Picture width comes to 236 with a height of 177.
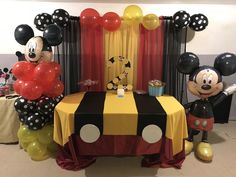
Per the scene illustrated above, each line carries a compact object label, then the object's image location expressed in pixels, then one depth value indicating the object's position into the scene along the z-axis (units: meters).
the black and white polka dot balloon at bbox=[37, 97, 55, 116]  1.82
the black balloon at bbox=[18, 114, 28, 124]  1.88
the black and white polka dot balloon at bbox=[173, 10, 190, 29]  2.07
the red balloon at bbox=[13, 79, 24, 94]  1.76
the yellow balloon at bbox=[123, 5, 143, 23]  2.10
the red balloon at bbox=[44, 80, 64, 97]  1.87
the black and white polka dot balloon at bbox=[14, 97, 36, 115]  1.82
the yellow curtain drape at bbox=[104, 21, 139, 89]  2.21
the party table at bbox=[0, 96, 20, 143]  2.01
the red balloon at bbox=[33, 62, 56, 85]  1.73
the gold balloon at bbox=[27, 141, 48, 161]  1.89
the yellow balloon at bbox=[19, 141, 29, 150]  1.94
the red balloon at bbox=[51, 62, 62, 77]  1.84
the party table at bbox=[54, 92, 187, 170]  1.66
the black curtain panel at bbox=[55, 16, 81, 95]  2.19
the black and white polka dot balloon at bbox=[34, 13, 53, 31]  2.05
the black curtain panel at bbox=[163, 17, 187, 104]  2.23
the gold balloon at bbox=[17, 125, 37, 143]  1.90
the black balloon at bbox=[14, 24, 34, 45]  1.83
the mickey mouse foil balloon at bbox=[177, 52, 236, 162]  1.85
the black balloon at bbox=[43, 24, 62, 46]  1.74
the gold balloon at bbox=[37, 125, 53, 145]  1.89
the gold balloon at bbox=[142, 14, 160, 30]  2.05
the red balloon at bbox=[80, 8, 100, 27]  2.07
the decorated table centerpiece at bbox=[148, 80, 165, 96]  2.05
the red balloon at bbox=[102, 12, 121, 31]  2.08
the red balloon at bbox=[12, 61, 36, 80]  1.77
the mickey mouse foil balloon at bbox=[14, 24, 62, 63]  1.75
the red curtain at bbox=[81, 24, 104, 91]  2.20
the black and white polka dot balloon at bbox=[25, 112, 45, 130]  1.82
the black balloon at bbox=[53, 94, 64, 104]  1.92
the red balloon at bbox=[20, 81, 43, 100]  1.72
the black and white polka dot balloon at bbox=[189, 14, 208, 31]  2.14
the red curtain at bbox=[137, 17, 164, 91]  2.22
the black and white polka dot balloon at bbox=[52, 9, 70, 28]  2.02
